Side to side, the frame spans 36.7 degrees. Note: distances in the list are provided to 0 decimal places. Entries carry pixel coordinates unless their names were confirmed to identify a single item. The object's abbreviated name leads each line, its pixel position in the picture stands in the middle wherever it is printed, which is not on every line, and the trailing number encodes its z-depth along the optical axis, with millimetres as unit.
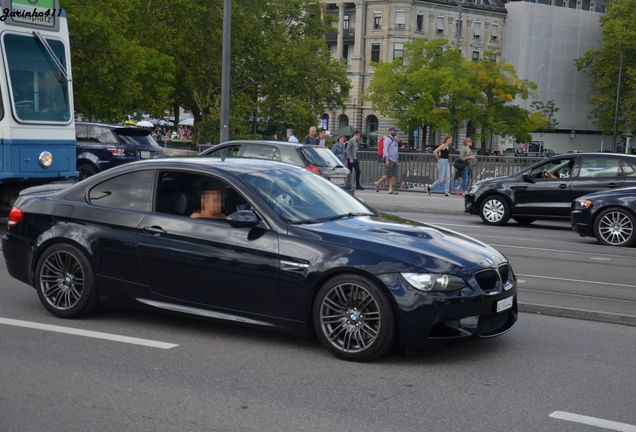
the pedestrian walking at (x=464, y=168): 28266
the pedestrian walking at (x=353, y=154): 29203
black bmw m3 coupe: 6863
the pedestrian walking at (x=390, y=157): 28297
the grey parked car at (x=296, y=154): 19375
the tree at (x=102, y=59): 33891
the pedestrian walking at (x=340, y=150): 28938
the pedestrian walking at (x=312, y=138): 27219
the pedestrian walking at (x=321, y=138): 28859
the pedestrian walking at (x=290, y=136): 27734
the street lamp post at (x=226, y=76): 25203
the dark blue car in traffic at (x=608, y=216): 15734
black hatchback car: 18688
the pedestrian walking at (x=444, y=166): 28641
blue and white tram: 14359
